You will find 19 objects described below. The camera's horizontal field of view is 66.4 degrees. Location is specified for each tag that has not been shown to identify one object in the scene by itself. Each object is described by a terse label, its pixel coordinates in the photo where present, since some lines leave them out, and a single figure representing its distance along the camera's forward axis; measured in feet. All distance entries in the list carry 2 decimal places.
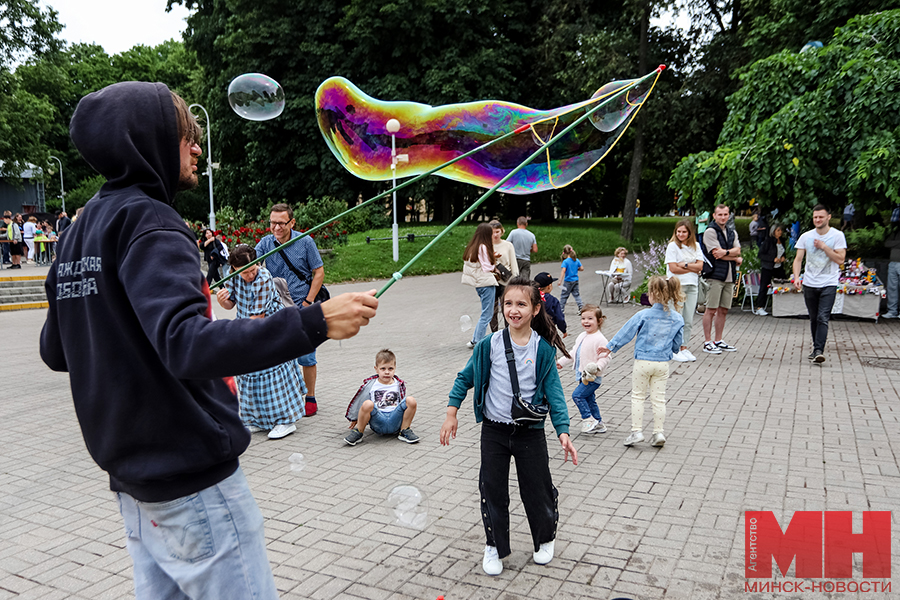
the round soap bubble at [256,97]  20.93
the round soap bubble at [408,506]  13.32
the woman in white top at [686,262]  29.43
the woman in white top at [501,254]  32.96
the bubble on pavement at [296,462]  16.35
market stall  40.19
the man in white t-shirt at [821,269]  28.99
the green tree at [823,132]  38.52
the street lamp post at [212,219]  88.33
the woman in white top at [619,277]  48.20
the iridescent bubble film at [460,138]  22.15
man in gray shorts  32.04
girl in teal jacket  12.09
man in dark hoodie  5.24
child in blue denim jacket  18.66
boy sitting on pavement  19.11
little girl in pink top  19.03
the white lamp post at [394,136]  23.49
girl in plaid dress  19.66
